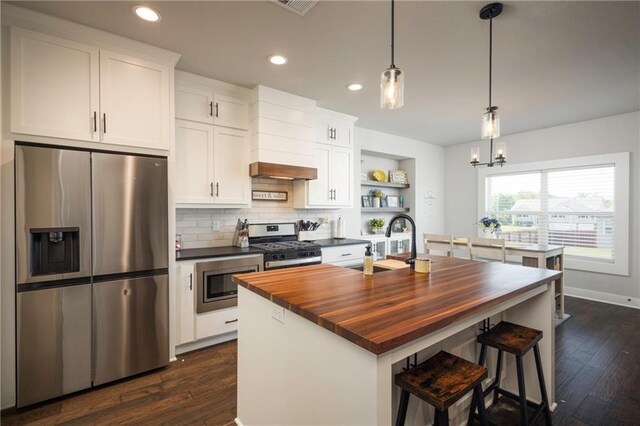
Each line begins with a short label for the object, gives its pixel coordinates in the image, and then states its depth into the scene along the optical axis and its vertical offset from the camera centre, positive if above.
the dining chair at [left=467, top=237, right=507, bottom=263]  3.62 -0.46
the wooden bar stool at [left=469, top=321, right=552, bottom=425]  1.68 -0.77
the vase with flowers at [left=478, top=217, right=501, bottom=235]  4.45 -0.20
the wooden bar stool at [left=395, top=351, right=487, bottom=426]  1.20 -0.72
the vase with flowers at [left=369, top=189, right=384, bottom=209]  5.41 +0.24
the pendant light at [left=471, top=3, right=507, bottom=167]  2.01 +0.71
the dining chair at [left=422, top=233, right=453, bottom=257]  3.99 -0.44
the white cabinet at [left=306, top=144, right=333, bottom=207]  3.93 +0.35
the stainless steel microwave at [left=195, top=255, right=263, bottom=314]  2.85 -0.67
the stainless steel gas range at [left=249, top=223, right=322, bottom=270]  3.23 -0.41
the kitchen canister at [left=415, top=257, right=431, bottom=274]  1.97 -0.36
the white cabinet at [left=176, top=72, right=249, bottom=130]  2.99 +1.10
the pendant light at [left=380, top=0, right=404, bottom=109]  1.68 +0.69
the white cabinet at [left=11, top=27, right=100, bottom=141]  2.04 +0.88
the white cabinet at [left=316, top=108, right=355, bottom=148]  4.03 +1.13
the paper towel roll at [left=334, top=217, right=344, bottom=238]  4.45 -0.27
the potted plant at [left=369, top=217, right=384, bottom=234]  5.38 -0.26
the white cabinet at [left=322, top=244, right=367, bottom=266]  3.70 -0.56
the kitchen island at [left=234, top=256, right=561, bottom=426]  1.04 -0.50
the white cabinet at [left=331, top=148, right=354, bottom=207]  4.18 +0.48
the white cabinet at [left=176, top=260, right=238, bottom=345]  2.75 -0.97
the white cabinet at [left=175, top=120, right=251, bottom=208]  3.01 +0.46
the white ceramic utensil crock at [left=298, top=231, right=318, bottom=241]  4.08 -0.34
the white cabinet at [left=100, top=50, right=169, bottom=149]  2.34 +0.88
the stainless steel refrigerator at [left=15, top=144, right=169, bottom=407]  2.04 -0.43
